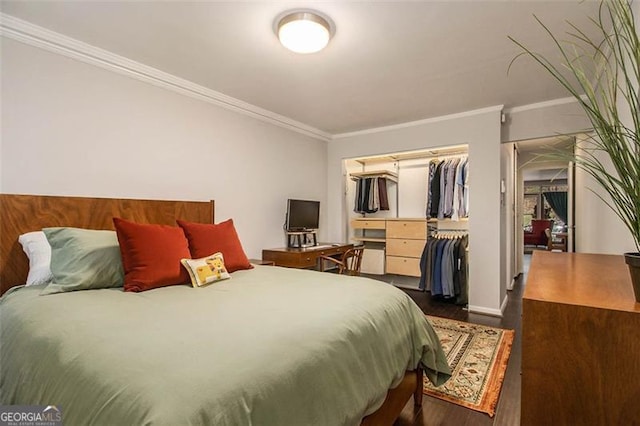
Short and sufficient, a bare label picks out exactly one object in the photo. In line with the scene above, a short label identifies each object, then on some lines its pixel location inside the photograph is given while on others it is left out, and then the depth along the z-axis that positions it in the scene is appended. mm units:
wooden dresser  765
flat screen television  4055
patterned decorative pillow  1982
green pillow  1760
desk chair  3706
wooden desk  3604
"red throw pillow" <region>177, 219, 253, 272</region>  2316
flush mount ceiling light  1936
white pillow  1871
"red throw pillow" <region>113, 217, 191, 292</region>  1848
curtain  10469
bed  828
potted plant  812
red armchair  10125
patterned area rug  1981
